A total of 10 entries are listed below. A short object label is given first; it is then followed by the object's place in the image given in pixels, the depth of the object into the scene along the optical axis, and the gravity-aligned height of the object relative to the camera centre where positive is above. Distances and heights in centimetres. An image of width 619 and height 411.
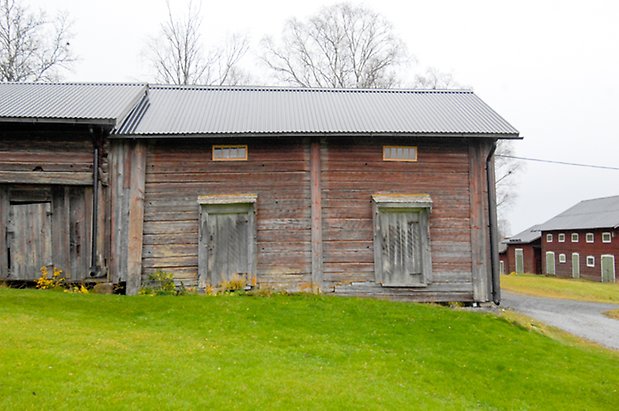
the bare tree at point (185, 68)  2792 +1092
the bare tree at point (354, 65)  3036 +1188
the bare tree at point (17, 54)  2491 +1079
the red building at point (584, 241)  3412 -118
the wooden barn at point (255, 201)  1184 +92
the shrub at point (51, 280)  1155 -120
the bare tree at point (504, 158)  3678 +608
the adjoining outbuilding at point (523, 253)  4450 -267
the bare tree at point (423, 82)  3331 +1158
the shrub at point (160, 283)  1186 -136
